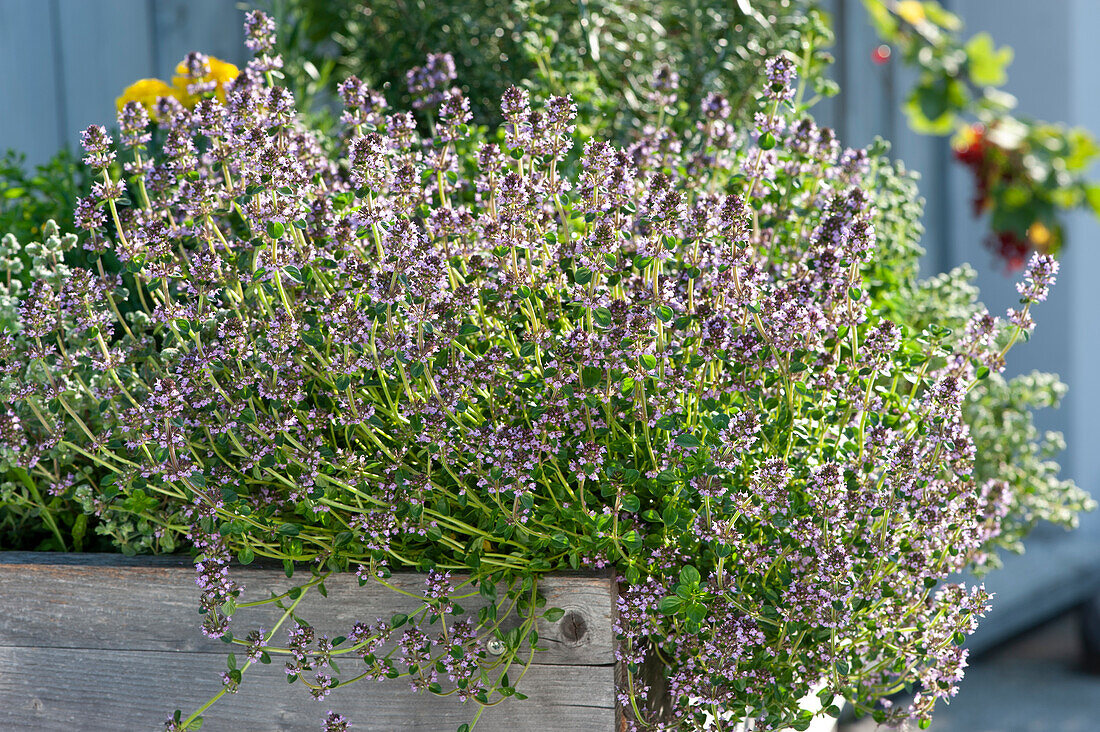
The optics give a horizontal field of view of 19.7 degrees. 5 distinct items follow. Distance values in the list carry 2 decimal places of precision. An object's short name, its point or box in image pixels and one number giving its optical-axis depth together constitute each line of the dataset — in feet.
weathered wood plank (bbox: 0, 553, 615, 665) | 4.83
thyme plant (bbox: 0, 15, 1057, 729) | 4.72
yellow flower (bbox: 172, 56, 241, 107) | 5.43
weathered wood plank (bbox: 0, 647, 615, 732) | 4.85
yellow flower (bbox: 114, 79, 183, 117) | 5.50
